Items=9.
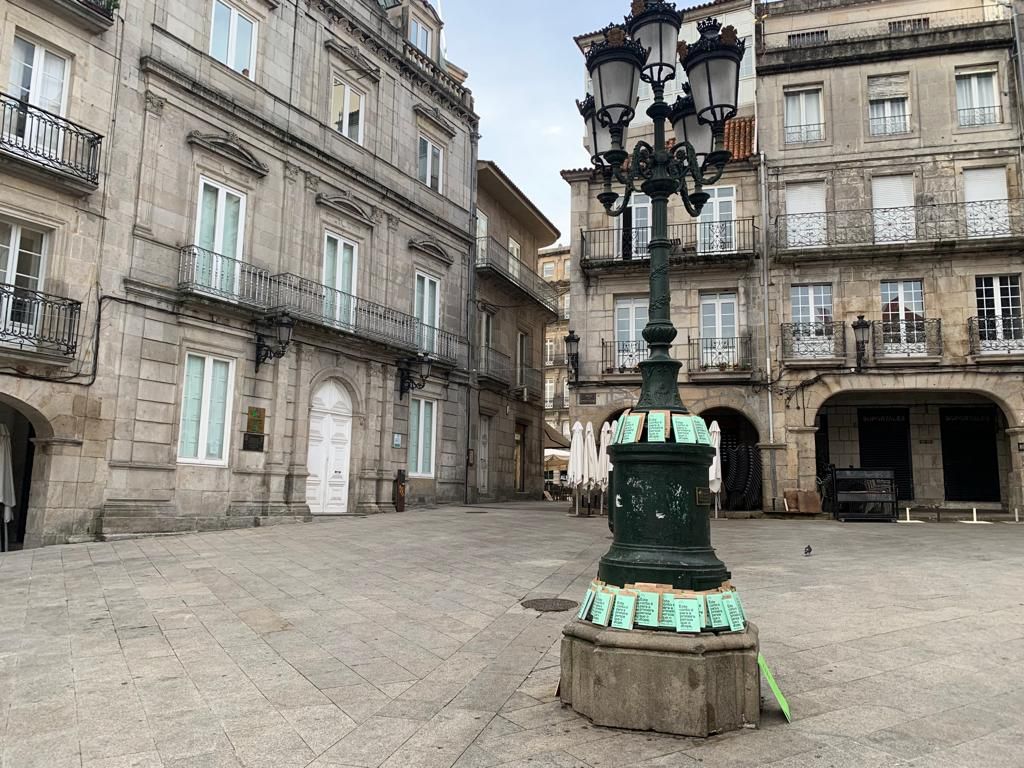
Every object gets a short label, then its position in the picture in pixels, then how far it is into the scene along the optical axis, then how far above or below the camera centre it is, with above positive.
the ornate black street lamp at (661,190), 3.96 +2.03
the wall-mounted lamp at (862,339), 18.72 +3.45
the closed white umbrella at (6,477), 11.45 -0.41
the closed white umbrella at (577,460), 17.14 +0.11
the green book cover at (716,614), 3.79 -0.78
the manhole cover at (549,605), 6.60 -1.33
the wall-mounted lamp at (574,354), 20.53 +3.18
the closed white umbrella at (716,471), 15.30 -0.07
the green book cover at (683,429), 4.05 +0.22
